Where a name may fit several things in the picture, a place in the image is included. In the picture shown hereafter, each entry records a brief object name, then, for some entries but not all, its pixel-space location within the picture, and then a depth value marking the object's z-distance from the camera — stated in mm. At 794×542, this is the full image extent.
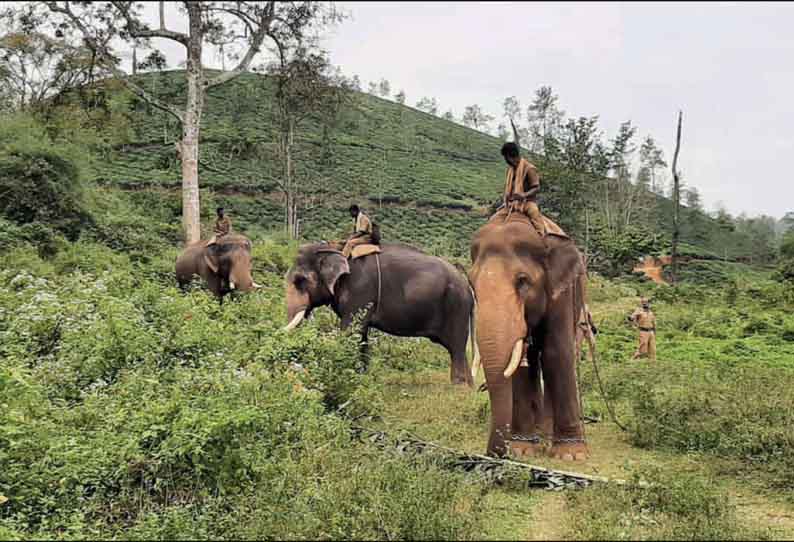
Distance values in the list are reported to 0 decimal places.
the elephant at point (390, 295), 11773
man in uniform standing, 15867
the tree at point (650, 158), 77062
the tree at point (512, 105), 101550
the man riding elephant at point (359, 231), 12234
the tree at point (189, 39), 19234
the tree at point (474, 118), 114562
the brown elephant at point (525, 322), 6676
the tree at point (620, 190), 55906
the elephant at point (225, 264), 15477
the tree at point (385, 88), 115000
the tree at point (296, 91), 21891
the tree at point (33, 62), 19562
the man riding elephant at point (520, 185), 7355
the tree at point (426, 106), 112312
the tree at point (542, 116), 68250
